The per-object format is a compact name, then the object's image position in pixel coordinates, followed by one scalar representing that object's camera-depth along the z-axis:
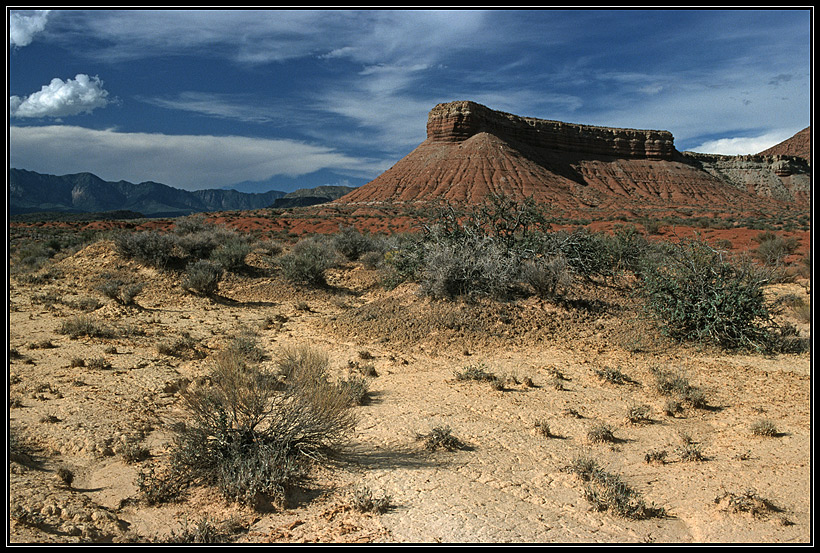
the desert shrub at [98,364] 7.50
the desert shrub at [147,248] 15.44
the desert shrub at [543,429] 5.58
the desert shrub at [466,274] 10.73
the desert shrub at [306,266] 15.05
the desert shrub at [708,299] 8.92
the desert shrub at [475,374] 7.39
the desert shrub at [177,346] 8.62
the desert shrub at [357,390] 6.45
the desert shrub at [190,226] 21.56
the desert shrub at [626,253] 14.77
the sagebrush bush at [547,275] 10.82
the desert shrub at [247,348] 8.34
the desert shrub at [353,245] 20.08
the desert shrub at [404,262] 12.41
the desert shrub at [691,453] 4.91
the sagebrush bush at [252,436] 4.10
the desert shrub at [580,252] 12.89
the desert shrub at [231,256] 15.66
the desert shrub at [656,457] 4.93
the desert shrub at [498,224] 12.75
